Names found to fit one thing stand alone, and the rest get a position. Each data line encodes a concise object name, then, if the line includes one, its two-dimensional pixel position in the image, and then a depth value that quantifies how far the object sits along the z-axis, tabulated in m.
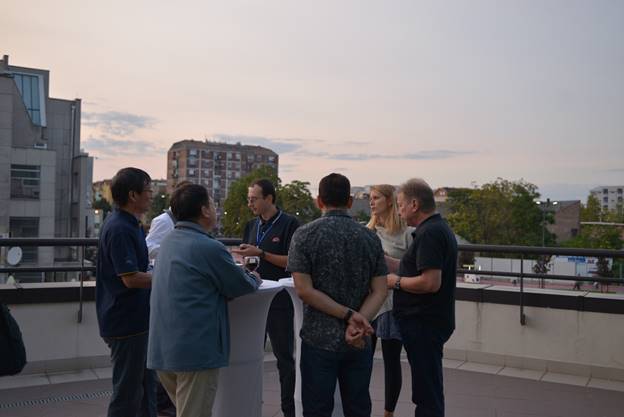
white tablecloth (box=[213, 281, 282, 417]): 3.95
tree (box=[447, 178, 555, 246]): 71.31
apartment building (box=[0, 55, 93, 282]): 47.69
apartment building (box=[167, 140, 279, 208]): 170.38
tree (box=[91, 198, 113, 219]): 149.43
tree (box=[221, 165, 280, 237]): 90.38
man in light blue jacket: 3.24
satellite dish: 9.06
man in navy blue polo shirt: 3.76
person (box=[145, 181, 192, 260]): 4.97
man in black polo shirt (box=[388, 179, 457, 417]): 3.93
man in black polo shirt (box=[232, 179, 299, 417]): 5.00
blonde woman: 4.88
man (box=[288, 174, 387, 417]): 3.31
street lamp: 70.71
